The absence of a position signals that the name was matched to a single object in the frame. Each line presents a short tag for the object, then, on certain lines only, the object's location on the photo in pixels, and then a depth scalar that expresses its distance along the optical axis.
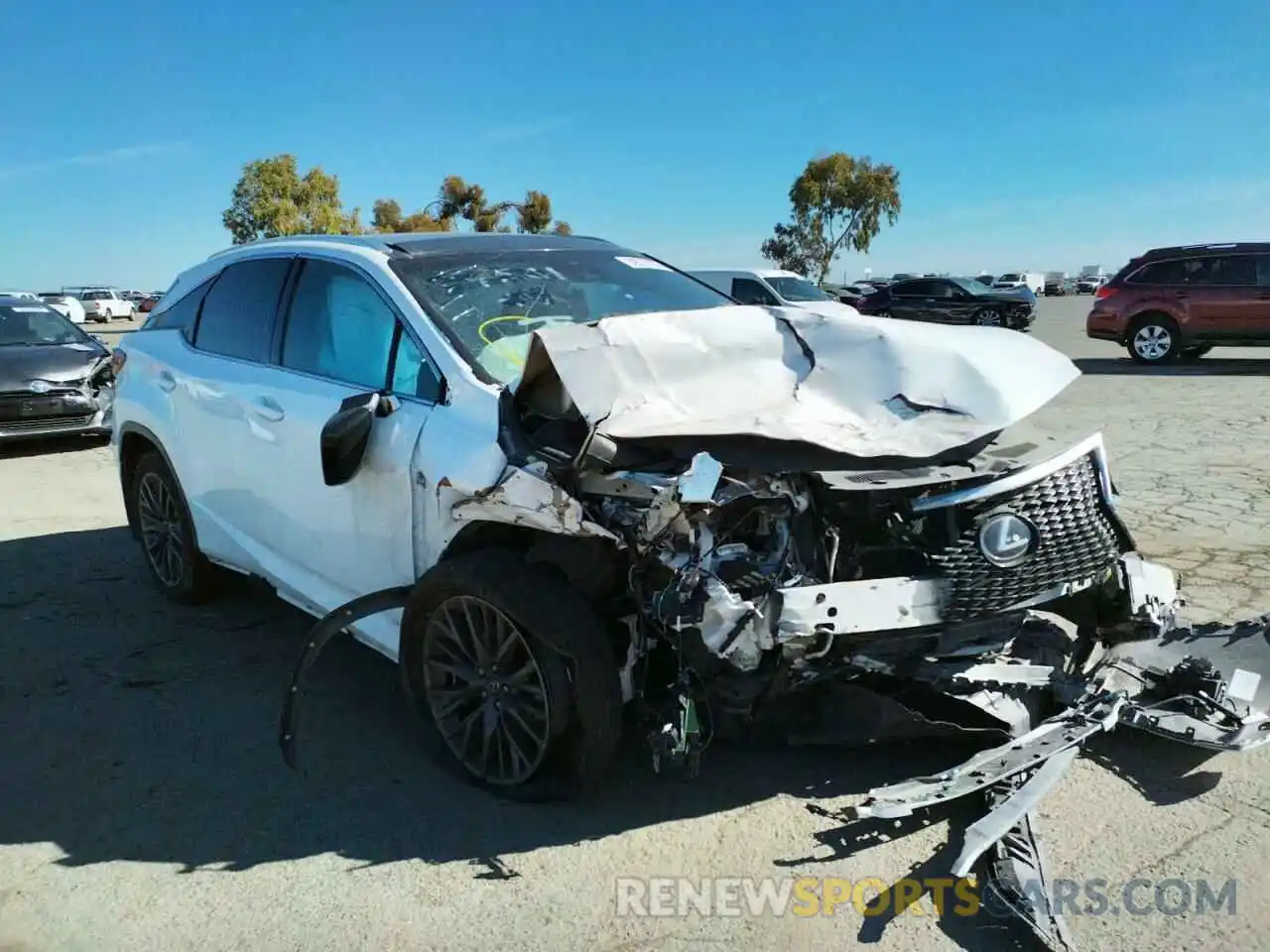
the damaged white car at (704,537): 2.88
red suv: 15.20
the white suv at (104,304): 51.47
